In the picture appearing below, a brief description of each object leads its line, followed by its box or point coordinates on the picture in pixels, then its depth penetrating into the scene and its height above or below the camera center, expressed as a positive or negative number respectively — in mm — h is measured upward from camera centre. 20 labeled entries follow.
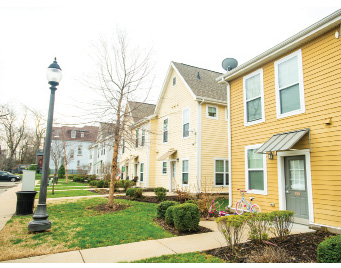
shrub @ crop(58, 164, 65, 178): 39719 -1122
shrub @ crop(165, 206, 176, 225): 7344 -1577
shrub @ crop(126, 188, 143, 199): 13727 -1596
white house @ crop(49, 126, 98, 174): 49891 +3033
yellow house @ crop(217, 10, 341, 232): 6699 +1403
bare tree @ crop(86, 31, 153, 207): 10930 +3574
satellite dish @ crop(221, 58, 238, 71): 13988 +6246
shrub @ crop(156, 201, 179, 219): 8266 -1471
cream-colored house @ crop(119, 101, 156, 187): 20172 +1032
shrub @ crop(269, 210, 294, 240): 5438 -1242
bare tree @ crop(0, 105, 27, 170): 46616 +5983
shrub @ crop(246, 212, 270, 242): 5238 -1304
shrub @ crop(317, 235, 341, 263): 3626 -1299
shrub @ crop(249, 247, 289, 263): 4078 -1586
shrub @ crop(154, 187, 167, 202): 12680 -1502
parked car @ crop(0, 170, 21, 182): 31250 -1804
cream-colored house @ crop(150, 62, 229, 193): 14492 +2349
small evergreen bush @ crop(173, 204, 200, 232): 6531 -1434
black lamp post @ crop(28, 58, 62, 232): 6434 -136
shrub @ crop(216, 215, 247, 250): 4902 -1237
